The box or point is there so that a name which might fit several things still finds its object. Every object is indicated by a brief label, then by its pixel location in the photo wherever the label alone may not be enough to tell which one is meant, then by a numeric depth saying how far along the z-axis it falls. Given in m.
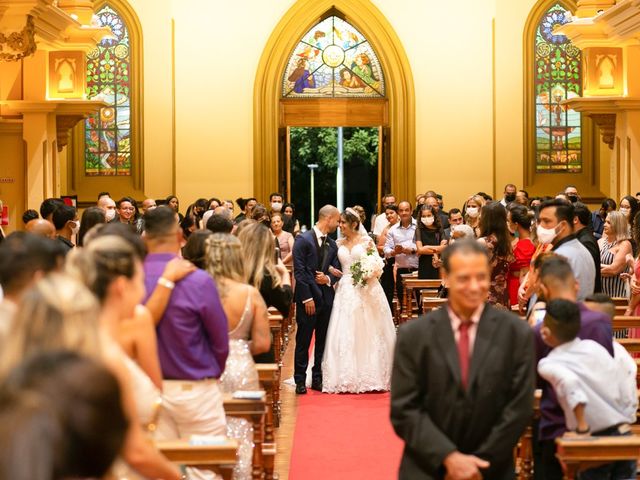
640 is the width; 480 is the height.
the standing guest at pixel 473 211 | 15.09
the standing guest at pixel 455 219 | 14.91
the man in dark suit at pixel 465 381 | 4.74
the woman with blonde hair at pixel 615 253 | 11.20
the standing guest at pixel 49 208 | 10.64
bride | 12.01
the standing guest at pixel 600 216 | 15.56
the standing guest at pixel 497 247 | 9.97
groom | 11.81
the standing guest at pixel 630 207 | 13.16
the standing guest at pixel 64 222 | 9.53
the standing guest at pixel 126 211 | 14.93
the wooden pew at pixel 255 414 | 6.54
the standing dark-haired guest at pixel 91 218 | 9.36
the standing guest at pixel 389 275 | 16.27
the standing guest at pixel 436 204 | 16.68
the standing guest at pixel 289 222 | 17.62
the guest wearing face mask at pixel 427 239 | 14.55
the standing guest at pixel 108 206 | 14.52
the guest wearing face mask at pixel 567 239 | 8.02
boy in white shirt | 5.51
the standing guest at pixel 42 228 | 8.77
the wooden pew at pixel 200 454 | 5.34
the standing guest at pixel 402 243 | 15.85
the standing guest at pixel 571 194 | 16.72
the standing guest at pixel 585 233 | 8.67
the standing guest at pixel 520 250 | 10.09
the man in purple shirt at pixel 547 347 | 5.79
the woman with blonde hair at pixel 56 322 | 2.75
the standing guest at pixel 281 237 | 15.68
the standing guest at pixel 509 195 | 19.22
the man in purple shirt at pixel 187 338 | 5.77
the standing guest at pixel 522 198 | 18.09
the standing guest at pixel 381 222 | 18.70
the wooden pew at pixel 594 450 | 5.39
